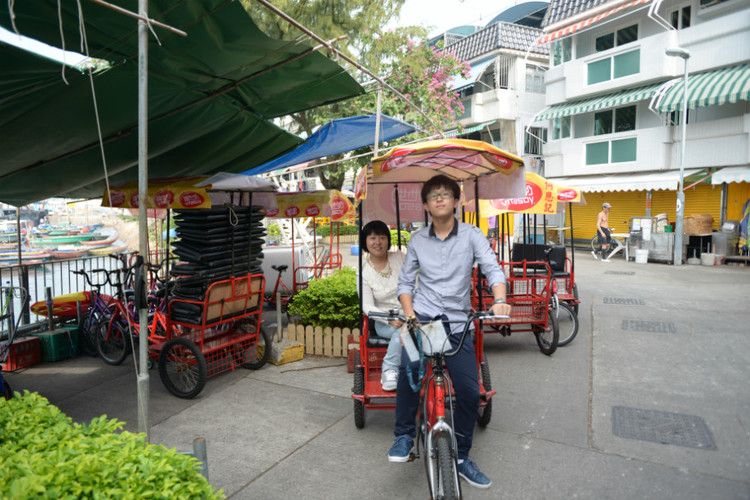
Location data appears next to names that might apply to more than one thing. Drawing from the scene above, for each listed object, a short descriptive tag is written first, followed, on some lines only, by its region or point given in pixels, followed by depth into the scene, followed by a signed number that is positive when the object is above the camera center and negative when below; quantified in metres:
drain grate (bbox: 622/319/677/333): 7.75 -1.65
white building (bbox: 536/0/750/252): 15.85 +4.38
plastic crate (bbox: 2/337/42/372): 6.20 -1.61
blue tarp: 7.07 +1.39
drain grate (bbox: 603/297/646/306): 9.86 -1.57
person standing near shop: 17.19 -0.27
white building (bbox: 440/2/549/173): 23.95 +7.12
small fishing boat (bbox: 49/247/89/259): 25.16 -1.32
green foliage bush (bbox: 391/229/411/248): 16.42 -0.39
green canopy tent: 3.40 +1.25
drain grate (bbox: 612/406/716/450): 4.06 -1.78
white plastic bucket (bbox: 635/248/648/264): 16.47 -1.06
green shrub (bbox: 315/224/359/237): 26.84 -0.19
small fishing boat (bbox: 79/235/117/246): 32.25 -0.92
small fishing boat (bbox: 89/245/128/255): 28.79 -1.24
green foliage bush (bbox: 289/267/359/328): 6.59 -1.06
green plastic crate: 6.54 -1.54
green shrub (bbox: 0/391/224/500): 1.78 -0.96
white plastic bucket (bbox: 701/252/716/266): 15.60 -1.12
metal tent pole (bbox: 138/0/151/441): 2.89 +0.13
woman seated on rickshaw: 4.32 -0.42
